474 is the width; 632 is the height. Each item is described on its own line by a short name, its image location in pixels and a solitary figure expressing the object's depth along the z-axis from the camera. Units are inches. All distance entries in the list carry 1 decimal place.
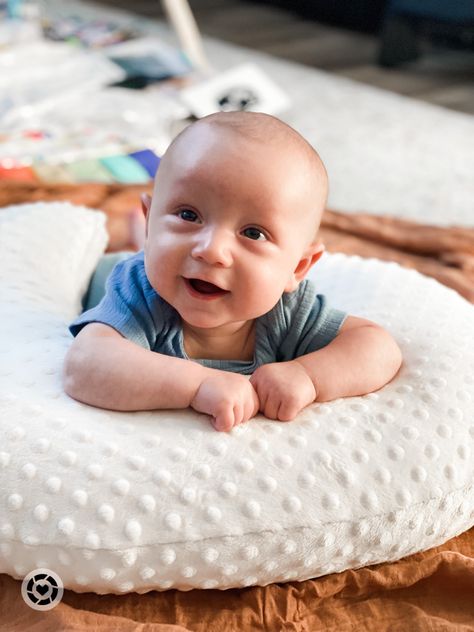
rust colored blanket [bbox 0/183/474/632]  31.8
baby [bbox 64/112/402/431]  33.7
